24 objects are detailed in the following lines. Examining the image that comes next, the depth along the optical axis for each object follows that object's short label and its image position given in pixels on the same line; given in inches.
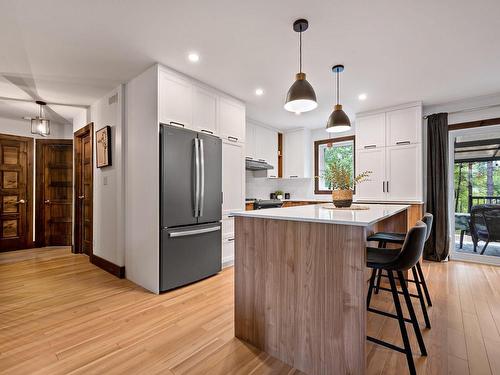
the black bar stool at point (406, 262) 58.4
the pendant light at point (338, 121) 110.2
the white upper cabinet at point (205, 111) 128.0
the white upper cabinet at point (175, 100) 112.8
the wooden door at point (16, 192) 186.2
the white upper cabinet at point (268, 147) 205.6
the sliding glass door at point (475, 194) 155.3
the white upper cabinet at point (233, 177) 143.6
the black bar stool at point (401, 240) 82.7
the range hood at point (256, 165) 186.9
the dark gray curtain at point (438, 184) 159.8
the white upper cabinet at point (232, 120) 142.9
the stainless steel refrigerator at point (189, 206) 110.3
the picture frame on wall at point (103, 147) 139.7
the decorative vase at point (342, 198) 100.4
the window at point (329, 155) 214.7
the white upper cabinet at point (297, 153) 221.7
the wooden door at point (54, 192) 201.2
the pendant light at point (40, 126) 157.8
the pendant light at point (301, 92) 83.7
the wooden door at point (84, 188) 164.9
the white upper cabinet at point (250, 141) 195.3
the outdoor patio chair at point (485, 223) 154.9
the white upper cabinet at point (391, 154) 161.3
